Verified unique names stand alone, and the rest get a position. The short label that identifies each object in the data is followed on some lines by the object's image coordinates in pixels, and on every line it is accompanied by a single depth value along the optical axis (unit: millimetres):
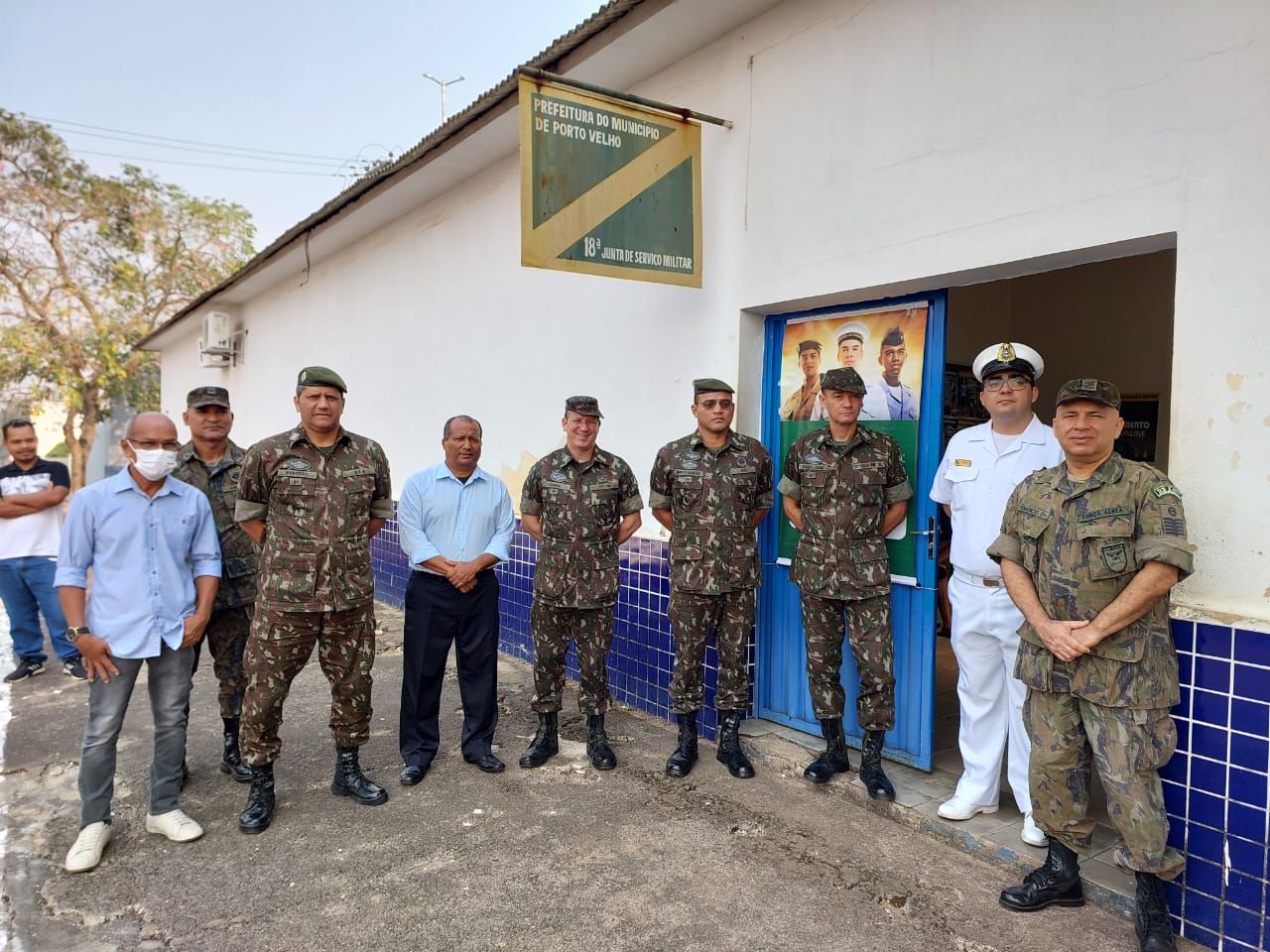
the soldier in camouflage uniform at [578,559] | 4277
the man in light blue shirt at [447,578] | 4137
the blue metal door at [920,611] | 3980
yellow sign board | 3994
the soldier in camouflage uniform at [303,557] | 3594
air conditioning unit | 13180
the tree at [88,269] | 19062
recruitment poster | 4059
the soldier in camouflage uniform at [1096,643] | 2678
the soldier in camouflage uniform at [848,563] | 3852
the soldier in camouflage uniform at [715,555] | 4141
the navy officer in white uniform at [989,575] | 3463
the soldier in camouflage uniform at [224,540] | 4070
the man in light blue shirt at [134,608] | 3248
